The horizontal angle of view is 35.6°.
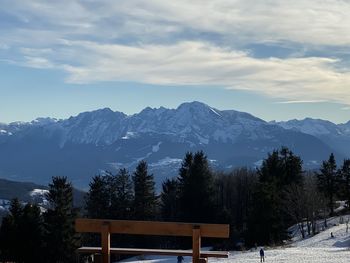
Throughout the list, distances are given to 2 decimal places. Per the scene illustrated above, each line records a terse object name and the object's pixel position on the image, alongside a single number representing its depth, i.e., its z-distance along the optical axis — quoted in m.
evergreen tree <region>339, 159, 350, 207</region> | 80.50
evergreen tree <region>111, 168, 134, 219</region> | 72.00
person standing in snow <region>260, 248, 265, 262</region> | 35.38
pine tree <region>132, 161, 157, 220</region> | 71.56
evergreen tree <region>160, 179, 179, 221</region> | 78.16
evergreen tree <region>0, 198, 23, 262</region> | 56.54
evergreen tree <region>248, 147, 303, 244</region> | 59.78
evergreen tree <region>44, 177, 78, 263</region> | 56.94
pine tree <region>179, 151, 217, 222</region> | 72.44
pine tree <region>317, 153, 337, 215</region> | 80.44
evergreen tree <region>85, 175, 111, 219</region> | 71.56
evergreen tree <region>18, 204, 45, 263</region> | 57.78
